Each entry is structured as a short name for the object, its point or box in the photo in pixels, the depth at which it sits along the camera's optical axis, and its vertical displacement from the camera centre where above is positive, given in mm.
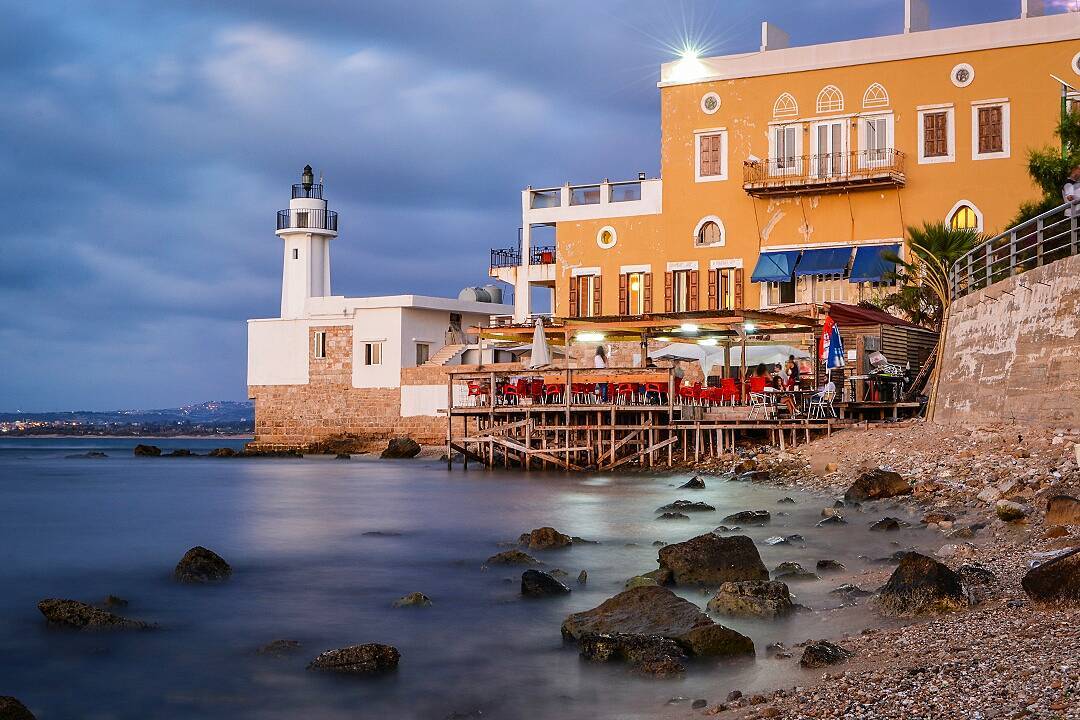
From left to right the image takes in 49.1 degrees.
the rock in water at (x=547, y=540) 15703 -1844
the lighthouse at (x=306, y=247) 48438 +6460
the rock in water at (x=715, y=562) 11828 -1633
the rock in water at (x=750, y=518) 16781 -1664
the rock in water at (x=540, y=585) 12205 -1908
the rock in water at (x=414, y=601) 12422 -2103
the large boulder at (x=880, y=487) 17219 -1258
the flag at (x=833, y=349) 24891 +1100
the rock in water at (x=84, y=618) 11312 -2082
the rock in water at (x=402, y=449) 41250 -1641
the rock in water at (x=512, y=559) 14422 -1927
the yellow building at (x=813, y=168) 34781 +7281
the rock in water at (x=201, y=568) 14375 -2038
